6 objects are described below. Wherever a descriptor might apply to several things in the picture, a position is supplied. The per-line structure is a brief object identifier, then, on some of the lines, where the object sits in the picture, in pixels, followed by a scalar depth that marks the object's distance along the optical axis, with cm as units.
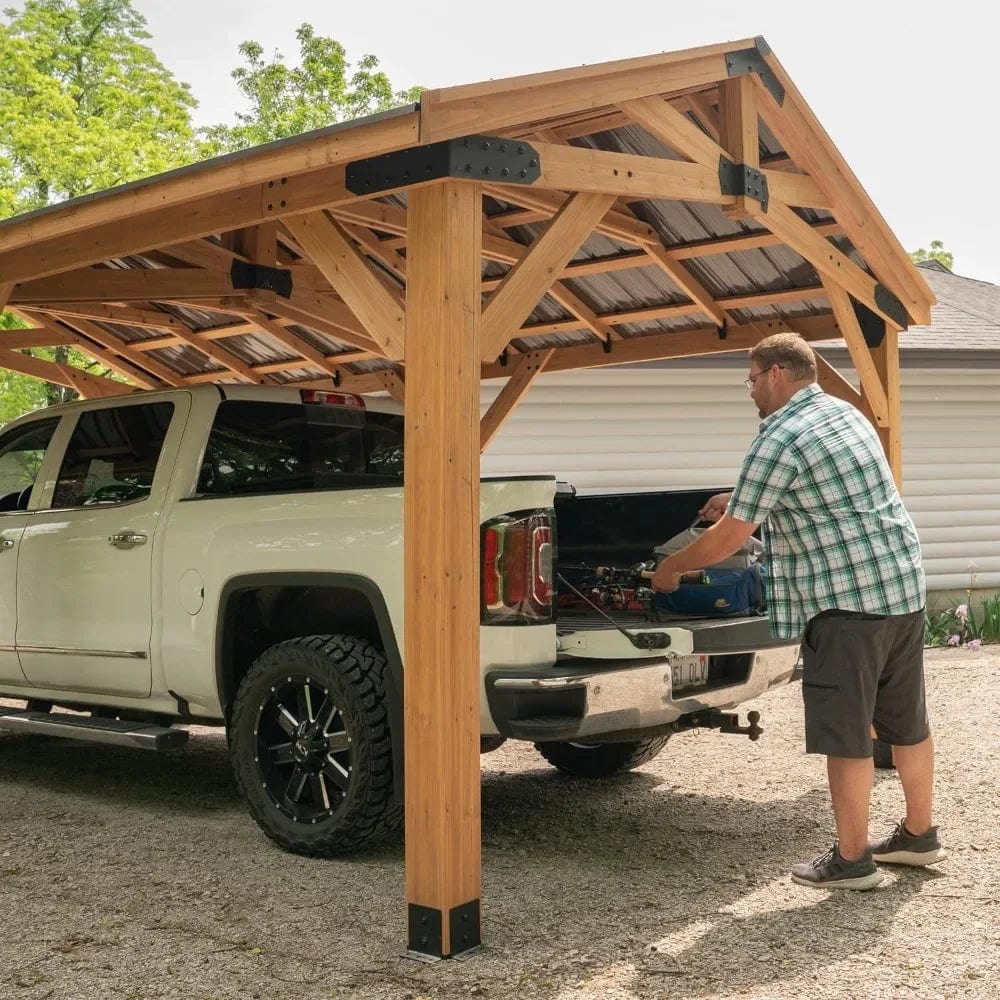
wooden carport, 435
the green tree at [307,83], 3853
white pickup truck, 492
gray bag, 578
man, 489
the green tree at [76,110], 2406
